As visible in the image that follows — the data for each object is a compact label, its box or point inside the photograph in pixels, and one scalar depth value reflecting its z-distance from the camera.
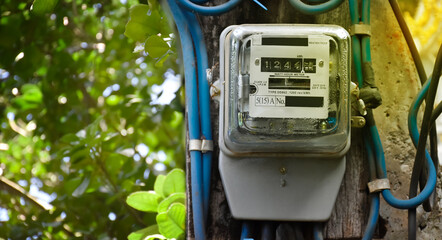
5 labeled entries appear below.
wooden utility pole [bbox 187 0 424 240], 1.05
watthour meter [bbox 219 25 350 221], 1.00
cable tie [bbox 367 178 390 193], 1.04
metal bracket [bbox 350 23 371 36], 1.06
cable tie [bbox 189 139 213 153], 1.05
